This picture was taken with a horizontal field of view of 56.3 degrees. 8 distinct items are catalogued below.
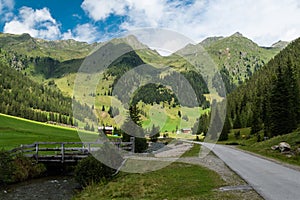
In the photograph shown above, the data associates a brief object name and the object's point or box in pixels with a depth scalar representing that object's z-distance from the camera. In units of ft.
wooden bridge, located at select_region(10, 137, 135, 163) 100.63
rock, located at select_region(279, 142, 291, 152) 104.99
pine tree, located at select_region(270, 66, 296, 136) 180.45
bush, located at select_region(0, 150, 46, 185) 79.12
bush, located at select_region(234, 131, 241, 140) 312.25
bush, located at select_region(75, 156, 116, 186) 72.04
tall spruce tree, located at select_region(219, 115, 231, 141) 316.40
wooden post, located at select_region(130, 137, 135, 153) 119.73
